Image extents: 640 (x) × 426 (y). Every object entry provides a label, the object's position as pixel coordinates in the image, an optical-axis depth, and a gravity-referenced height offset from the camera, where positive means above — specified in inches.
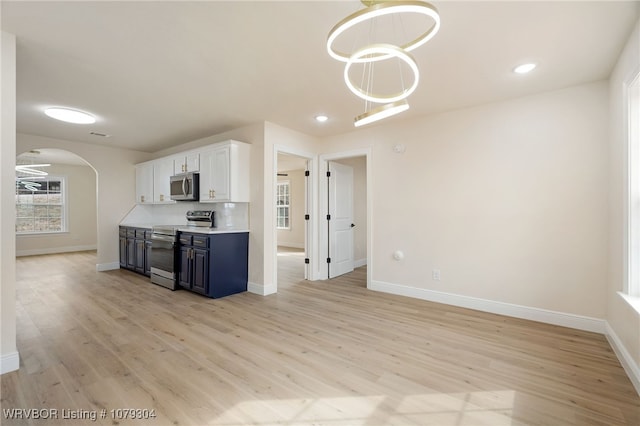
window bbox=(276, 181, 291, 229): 395.2 +10.1
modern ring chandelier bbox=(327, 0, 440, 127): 51.8 +35.6
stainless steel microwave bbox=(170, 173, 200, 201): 190.5 +17.7
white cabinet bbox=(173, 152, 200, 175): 191.5 +34.5
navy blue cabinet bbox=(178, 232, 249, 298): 160.1 -29.4
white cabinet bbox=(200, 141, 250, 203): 168.4 +24.3
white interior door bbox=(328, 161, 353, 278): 208.7 -5.2
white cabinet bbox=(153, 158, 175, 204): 215.6 +25.9
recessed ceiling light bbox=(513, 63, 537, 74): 103.8 +53.2
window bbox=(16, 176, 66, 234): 319.6 +8.9
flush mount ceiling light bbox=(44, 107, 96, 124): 151.1 +53.5
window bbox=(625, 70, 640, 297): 88.7 +6.7
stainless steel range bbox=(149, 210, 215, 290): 177.9 -23.7
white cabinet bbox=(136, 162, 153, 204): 233.9 +25.0
